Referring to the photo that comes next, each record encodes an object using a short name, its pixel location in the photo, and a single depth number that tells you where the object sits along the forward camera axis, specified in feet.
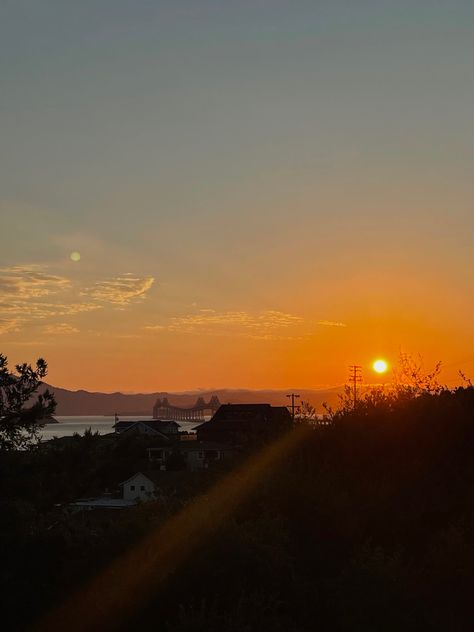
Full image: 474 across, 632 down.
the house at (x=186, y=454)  242.37
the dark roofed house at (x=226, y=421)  305.94
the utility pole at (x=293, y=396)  216.54
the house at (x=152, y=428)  357.20
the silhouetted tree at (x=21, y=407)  92.73
